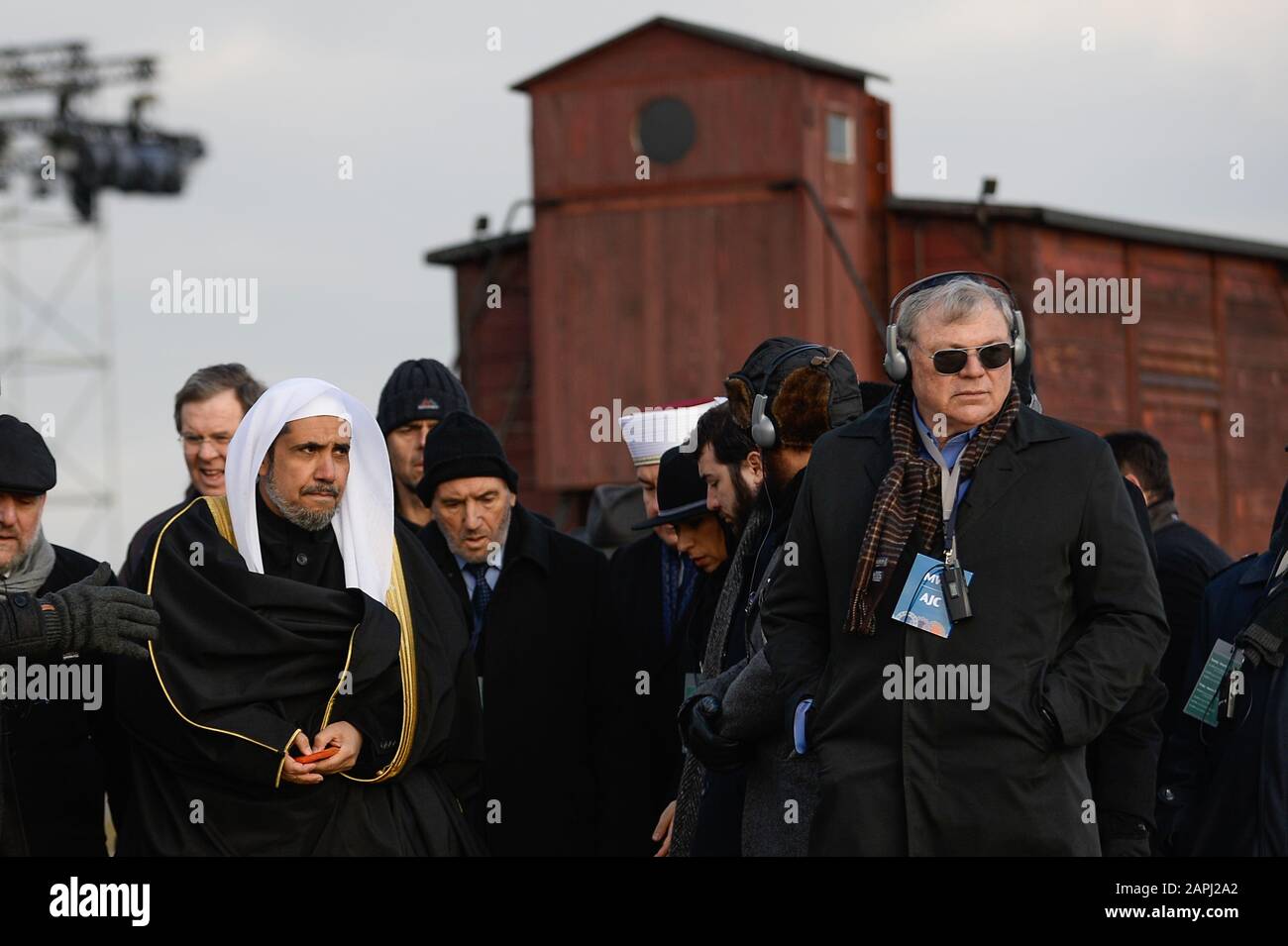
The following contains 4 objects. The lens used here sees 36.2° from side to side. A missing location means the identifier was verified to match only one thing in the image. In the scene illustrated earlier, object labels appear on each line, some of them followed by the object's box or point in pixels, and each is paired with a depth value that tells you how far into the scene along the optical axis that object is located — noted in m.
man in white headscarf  5.29
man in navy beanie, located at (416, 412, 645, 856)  6.49
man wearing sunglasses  4.18
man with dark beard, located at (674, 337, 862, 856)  4.91
